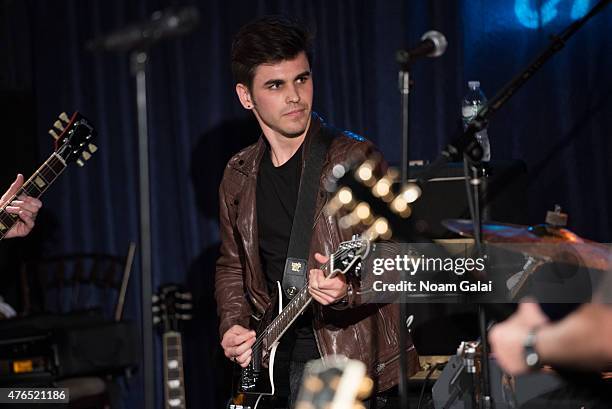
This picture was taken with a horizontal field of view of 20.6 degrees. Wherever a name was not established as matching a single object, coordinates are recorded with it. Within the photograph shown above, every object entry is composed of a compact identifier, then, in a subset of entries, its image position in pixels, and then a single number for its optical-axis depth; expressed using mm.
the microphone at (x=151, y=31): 4840
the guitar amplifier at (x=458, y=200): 7605
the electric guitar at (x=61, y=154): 8201
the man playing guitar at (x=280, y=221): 6240
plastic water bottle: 8628
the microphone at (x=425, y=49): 5124
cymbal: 6061
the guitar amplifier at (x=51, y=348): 8328
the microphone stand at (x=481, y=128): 5480
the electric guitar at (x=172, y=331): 7721
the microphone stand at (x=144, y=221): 4846
